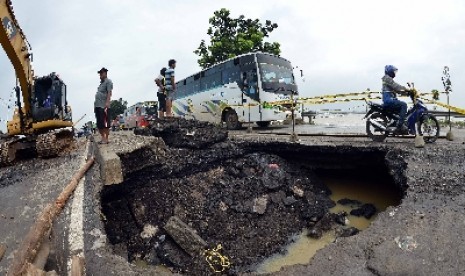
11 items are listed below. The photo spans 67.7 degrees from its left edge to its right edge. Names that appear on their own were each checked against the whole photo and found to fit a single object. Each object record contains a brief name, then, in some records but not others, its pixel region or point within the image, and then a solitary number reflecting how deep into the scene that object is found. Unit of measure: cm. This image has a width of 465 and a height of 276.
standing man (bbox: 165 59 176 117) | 1121
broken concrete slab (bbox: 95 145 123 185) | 636
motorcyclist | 758
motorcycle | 741
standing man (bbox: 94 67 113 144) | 834
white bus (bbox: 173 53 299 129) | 1391
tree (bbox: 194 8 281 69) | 2553
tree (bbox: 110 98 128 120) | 4491
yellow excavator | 782
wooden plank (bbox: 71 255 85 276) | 299
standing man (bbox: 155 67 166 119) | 1200
